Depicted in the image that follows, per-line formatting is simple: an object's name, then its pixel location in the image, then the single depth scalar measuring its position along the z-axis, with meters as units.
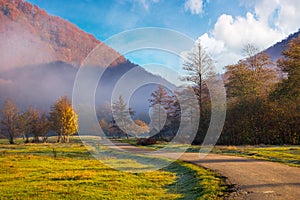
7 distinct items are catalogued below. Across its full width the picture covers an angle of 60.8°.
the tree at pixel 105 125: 80.69
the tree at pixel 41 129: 65.69
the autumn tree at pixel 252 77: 36.91
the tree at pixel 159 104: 51.53
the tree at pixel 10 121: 62.03
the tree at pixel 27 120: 63.62
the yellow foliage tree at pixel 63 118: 56.19
